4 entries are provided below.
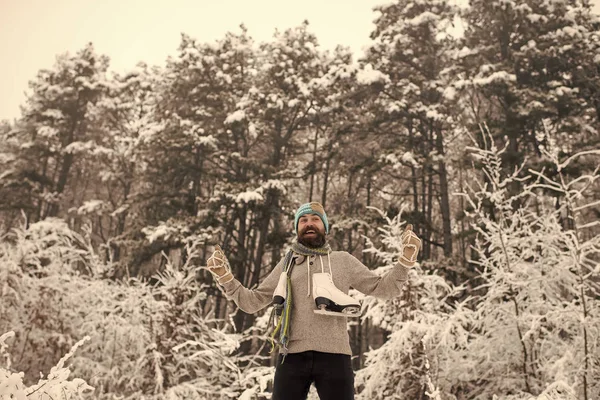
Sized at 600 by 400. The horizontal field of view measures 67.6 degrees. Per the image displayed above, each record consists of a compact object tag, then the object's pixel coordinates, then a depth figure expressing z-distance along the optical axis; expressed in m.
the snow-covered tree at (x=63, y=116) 20.27
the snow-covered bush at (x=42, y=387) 2.09
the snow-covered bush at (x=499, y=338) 5.04
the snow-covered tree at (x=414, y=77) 13.72
